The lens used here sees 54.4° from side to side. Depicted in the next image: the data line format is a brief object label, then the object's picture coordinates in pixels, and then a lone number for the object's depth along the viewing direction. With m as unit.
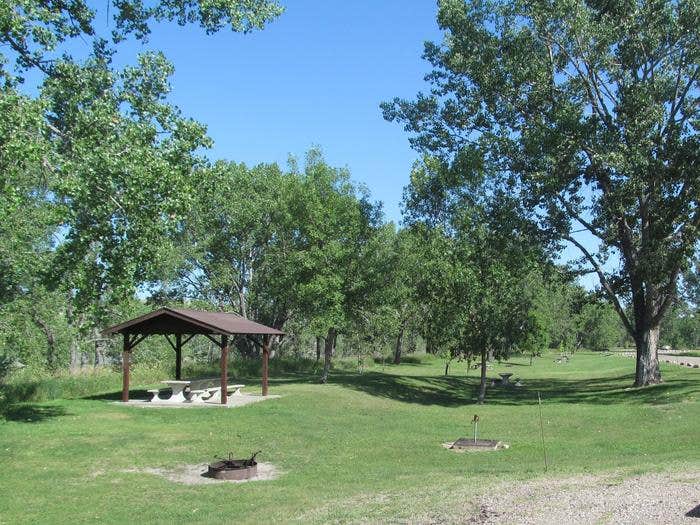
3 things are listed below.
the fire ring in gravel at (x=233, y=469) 12.84
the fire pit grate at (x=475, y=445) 16.58
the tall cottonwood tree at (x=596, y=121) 24.78
